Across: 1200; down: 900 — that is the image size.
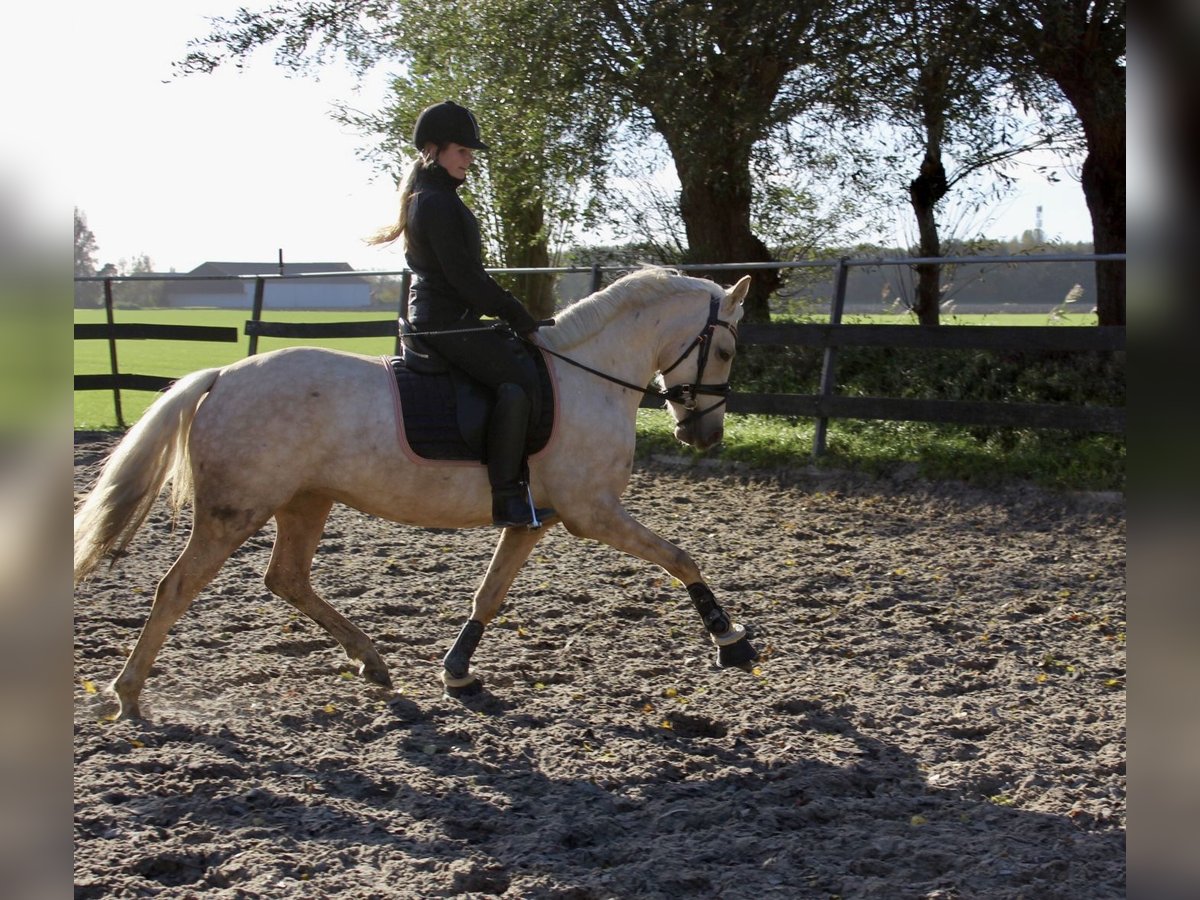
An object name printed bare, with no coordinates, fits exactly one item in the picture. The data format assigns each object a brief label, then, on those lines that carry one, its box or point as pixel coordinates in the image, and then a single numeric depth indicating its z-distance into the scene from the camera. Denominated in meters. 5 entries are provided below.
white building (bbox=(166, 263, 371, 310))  49.84
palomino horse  4.96
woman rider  5.05
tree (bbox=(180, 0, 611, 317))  13.38
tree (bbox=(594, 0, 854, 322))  11.88
